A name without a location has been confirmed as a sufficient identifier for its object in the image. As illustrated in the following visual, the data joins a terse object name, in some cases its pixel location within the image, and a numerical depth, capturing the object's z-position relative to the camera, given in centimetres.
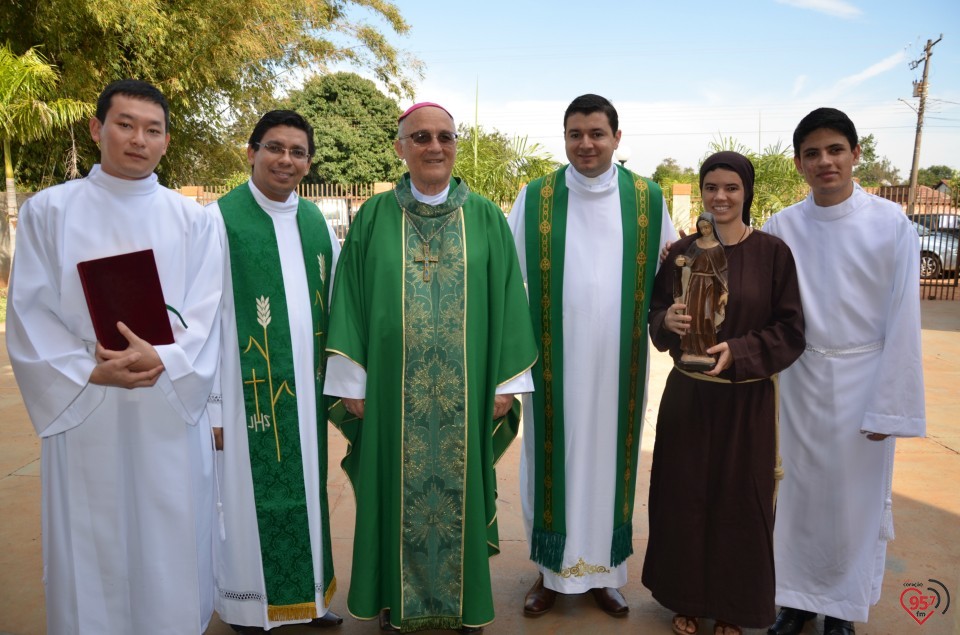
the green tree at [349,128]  3616
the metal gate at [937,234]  1553
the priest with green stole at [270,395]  297
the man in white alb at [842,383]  292
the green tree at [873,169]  5328
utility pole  2895
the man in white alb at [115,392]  251
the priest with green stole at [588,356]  324
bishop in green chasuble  293
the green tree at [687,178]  1798
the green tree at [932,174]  6128
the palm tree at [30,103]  1134
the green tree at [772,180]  1143
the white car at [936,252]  1559
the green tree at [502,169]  984
